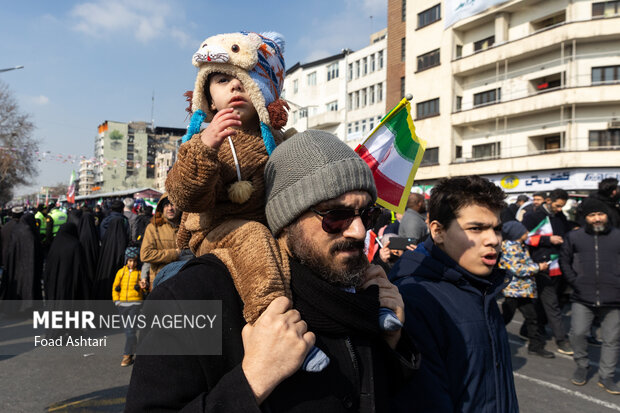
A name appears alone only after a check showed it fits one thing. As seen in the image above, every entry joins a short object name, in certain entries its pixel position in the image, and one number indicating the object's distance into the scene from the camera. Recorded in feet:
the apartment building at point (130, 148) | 364.99
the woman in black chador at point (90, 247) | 26.94
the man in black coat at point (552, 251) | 23.16
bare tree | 113.29
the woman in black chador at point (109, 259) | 27.43
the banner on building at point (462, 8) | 90.90
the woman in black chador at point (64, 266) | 24.99
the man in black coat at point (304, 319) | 4.11
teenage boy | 6.82
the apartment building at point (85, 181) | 488.85
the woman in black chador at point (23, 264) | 30.66
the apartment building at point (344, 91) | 133.80
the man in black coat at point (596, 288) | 18.11
